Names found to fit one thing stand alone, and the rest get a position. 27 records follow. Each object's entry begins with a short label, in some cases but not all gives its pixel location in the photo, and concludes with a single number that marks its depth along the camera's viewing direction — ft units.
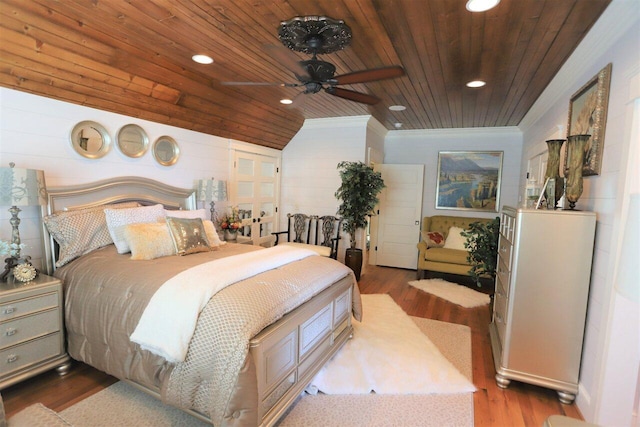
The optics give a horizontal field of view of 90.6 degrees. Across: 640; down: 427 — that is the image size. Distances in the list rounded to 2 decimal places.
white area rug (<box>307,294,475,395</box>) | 7.79
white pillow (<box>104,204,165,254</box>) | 8.77
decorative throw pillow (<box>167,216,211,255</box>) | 9.12
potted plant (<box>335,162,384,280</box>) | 15.23
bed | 5.43
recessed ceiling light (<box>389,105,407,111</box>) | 13.80
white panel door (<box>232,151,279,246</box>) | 16.00
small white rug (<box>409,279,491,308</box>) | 13.93
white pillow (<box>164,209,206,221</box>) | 10.85
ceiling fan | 6.50
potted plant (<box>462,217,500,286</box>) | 11.24
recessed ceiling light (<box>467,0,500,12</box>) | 6.00
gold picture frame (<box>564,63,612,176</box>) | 7.03
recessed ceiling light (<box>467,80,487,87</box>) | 10.52
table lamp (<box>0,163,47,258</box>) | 7.16
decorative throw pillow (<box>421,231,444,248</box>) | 17.51
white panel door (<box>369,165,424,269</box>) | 19.33
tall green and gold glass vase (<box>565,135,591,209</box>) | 7.32
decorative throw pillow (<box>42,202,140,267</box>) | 8.39
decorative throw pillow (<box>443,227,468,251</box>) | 17.11
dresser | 7.15
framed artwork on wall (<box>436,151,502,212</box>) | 18.12
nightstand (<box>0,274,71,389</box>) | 6.81
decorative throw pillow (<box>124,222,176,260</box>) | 8.37
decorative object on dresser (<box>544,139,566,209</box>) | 8.06
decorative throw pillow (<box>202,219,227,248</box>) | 10.55
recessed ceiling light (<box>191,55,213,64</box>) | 9.19
